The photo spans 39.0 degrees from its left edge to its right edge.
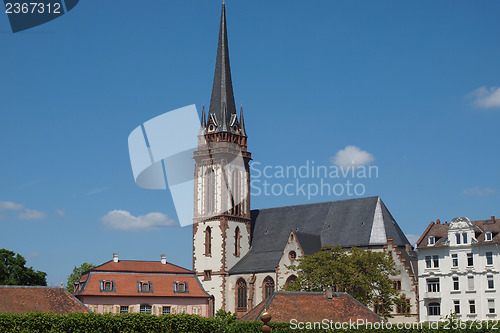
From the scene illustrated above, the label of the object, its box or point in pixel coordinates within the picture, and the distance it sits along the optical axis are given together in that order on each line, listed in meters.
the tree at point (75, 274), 121.19
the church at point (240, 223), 92.38
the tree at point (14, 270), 96.06
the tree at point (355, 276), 75.44
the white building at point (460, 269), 73.81
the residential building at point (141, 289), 80.00
